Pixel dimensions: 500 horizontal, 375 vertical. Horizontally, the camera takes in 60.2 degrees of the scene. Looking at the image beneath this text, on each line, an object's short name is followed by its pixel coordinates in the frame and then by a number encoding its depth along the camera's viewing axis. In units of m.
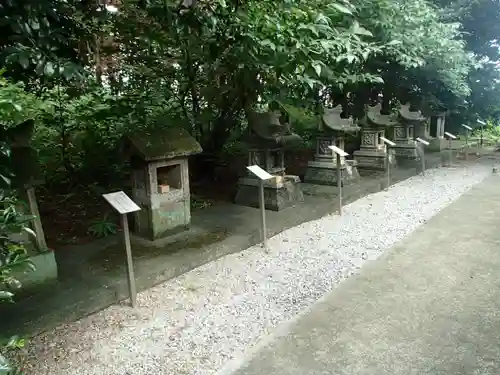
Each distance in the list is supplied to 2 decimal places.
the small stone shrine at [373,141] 8.26
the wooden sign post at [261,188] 4.49
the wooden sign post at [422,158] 8.20
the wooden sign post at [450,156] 9.78
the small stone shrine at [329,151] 7.01
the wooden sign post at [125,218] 3.22
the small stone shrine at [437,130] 10.84
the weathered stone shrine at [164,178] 4.29
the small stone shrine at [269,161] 5.61
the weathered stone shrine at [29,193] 3.16
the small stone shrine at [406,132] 9.25
